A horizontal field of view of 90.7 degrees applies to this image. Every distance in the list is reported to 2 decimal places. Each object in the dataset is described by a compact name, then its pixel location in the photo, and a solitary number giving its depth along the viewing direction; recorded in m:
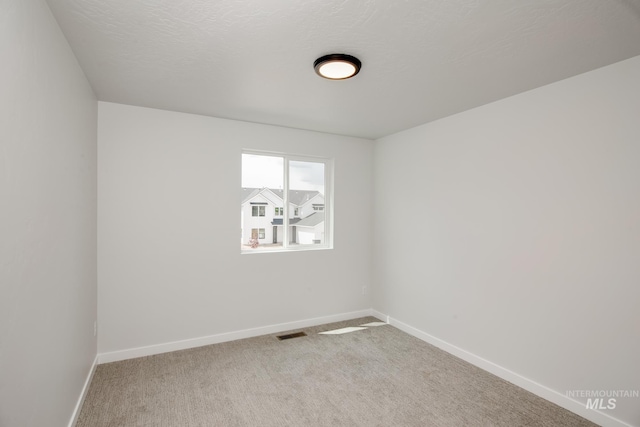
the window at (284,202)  3.89
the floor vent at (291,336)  3.70
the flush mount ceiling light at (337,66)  2.11
